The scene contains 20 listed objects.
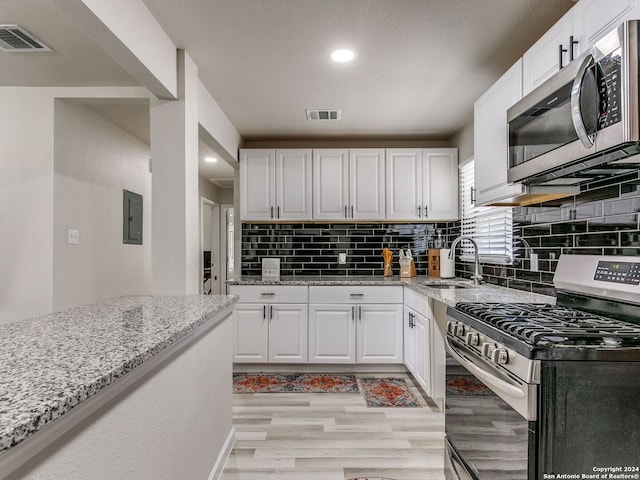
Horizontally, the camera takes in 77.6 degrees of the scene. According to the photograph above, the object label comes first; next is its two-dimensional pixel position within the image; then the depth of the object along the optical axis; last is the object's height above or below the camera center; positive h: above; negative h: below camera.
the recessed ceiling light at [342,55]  2.41 +1.16
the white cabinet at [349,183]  4.04 +0.60
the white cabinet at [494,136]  2.18 +0.64
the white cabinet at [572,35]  1.42 +0.85
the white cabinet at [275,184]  4.05 +0.59
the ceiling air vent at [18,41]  2.18 +1.17
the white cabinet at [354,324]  3.59 -0.74
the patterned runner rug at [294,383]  3.25 -1.20
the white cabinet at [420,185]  4.01 +0.58
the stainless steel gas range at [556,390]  1.17 -0.46
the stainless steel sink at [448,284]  3.18 -0.35
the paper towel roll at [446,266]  3.79 -0.23
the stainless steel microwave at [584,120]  1.21 +0.45
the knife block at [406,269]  3.96 -0.27
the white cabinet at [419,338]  2.87 -0.76
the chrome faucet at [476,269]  3.06 -0.21
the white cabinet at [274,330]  3.62 -0.80
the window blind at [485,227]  2.94 +0.13
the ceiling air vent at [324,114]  3.47 +1.14
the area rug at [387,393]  2.96 -1.20
